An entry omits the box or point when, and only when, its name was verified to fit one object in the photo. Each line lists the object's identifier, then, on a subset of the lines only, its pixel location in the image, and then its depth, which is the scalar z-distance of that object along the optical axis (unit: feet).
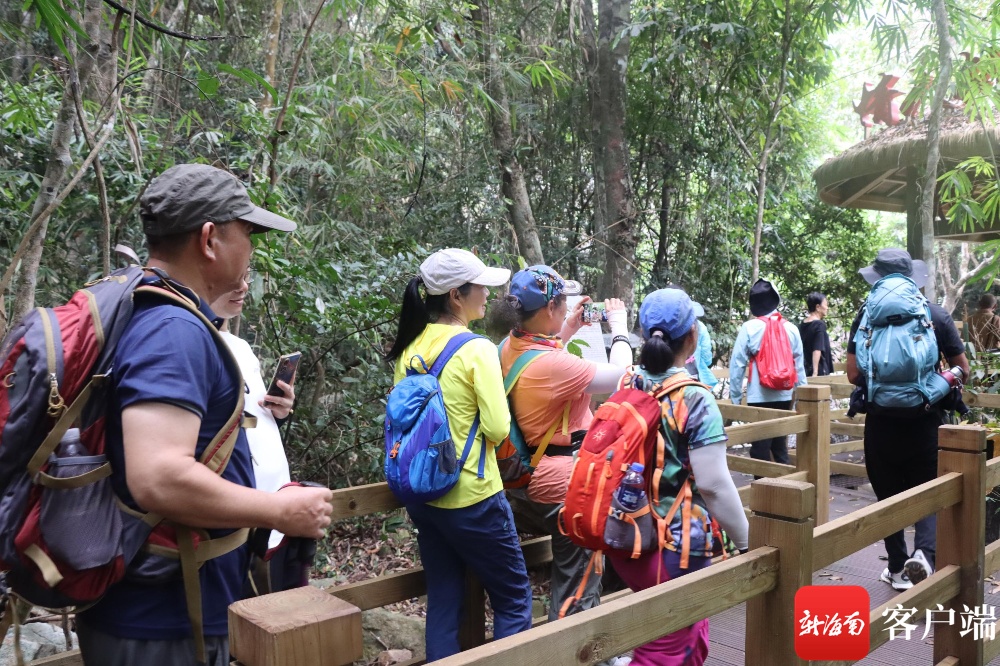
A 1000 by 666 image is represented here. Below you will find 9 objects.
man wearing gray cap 4.36
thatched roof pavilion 23.67
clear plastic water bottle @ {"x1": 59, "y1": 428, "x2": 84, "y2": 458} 4.50
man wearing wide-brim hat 12.98
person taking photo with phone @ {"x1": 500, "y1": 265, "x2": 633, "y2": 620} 9.53
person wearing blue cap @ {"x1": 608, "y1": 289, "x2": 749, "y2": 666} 7.61
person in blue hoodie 19.63
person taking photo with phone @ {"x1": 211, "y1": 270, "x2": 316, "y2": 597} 5.45
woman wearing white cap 8.31
